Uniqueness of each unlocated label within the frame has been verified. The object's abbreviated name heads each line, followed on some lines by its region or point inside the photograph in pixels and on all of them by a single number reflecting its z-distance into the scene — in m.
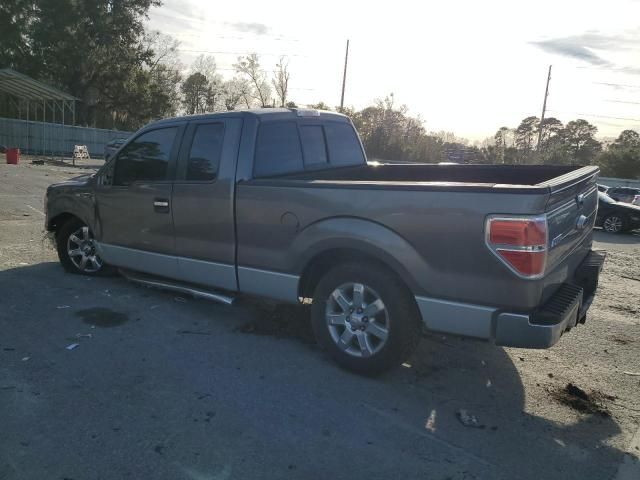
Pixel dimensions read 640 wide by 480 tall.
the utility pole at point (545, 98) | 47.78
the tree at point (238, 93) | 56.19
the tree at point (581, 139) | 52.83
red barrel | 25.47
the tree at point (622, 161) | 42.31
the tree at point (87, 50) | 39.59
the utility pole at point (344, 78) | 39.09
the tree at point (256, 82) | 54.78
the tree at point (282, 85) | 51.44
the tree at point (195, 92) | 62.31
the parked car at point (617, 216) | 15.00
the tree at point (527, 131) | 57.53
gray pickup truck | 3.38
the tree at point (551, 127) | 60.66
